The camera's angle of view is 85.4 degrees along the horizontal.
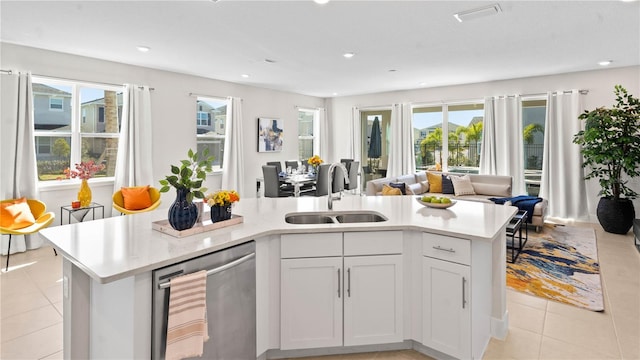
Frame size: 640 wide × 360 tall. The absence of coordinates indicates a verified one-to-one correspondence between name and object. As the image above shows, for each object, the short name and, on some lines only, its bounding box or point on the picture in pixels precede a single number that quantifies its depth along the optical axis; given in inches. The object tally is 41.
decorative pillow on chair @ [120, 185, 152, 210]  188.9
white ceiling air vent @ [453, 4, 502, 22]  124.0
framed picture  293.0
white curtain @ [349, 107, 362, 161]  340.8
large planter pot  198.8
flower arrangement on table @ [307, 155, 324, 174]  247.6
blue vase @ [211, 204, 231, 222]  83.0
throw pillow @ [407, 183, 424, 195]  234.5
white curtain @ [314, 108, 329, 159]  354.0
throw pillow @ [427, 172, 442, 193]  256.8
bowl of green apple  103.5
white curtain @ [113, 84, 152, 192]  202.5
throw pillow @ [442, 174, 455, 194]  251.4
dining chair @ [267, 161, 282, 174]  279.2
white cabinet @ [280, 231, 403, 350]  82.3
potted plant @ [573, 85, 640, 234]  193.9
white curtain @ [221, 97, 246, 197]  263.7
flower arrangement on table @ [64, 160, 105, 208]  175.2
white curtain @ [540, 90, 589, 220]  233.6
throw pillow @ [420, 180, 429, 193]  260.5
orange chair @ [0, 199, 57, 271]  145.8
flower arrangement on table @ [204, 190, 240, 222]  81.4
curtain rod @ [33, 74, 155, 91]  175.6
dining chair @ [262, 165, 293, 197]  223.8
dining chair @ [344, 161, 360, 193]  267.1
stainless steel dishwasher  60.2
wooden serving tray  75.1
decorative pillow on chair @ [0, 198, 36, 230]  151.9
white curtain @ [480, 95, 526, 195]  256.7
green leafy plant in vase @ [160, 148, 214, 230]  75.4
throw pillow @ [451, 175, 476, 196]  242.8
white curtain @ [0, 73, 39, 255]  163.8
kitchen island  59.3
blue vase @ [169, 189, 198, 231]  75.4
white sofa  225.8
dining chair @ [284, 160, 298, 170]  289.6
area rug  122.6
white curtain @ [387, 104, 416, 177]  309.4
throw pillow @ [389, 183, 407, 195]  216.3
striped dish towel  60.6
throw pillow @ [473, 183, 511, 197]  237.0
